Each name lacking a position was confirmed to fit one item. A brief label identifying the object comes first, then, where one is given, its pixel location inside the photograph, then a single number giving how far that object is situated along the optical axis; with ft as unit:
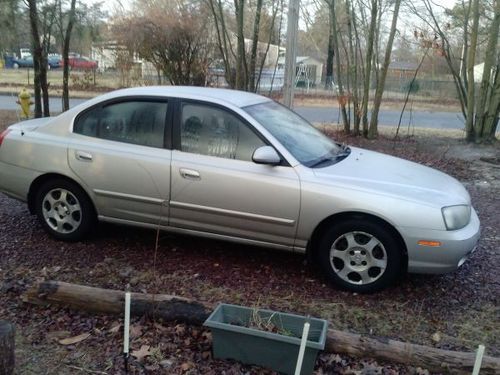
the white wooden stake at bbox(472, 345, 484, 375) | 8.55
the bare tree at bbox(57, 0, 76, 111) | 41.88
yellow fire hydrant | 46.68
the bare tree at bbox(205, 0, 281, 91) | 41.91
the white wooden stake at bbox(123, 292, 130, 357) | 9.72
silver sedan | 13.35
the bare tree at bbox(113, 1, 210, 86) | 64.23
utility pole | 28.07
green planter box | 9.90
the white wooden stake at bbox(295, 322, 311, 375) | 9.07
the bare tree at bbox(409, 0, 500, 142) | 40.27
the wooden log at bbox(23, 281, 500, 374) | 10.18
